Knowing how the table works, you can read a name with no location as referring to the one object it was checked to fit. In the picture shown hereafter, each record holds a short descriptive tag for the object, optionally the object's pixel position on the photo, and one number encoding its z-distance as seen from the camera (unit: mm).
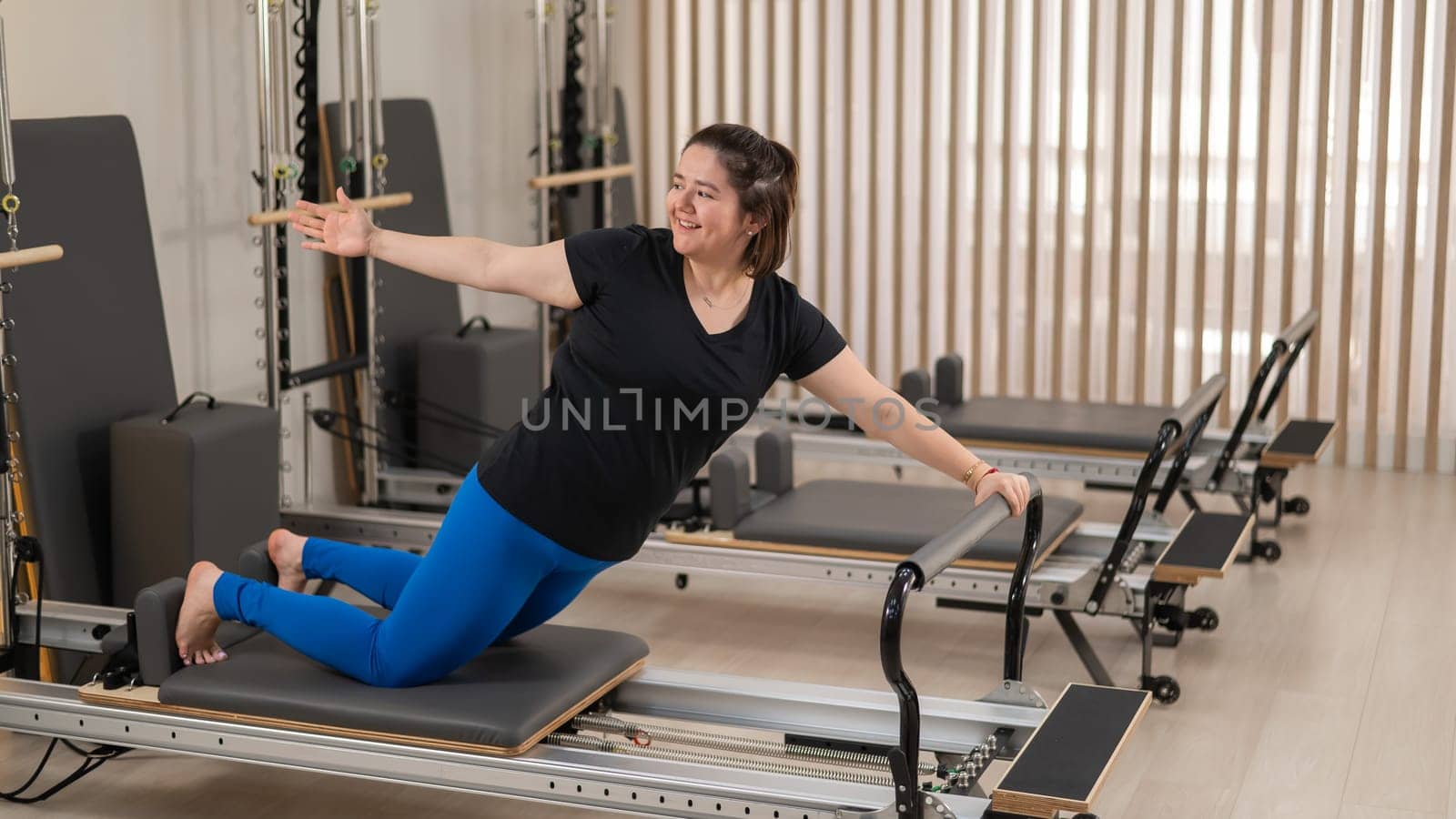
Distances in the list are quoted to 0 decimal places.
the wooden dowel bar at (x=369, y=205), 3646
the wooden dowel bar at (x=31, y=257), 2836
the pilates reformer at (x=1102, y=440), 4316
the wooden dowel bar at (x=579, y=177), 4934
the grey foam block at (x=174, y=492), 3318
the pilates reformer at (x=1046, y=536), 3346
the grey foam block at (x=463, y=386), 4496
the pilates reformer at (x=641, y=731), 2252
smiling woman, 2271
